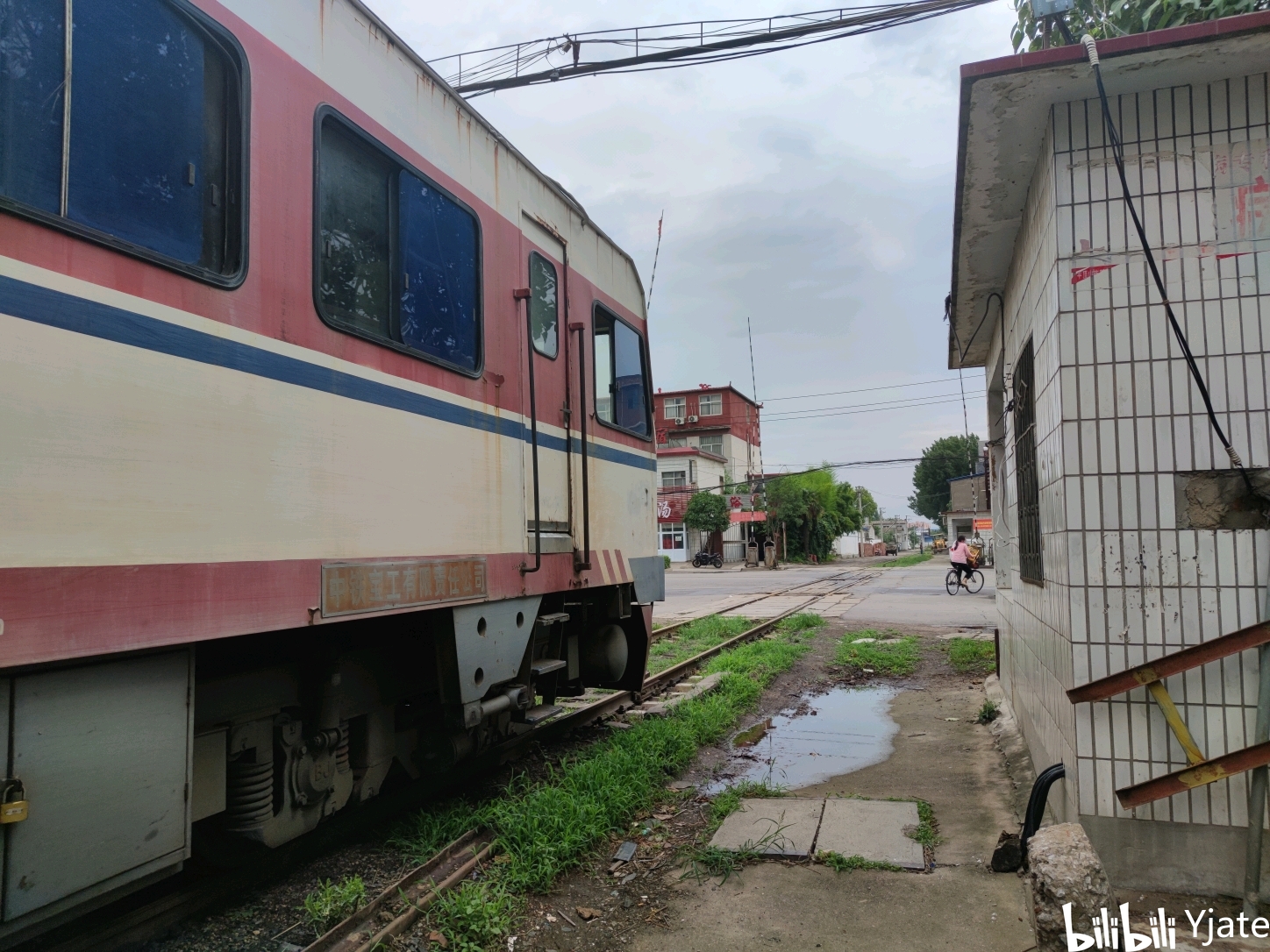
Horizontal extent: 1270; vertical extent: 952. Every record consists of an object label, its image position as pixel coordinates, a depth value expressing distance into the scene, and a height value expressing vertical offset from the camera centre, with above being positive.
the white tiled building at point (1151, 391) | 3.30 +0.50
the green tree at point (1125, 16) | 4.37 +2.86
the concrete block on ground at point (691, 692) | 7.74 -1.57
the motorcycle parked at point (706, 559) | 43.69 -1.69
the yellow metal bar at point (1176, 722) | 3.17 -0.78
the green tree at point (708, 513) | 44.03 +0.70
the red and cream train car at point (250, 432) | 2.23 +0.36
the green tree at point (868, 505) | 92.81 +2.01
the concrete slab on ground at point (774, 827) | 4.27 -1.60
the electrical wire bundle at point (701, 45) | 8.05 +4.82
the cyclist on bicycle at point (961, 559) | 22.05 -1.00
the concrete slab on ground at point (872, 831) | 4.11 -1.59
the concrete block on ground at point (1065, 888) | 2.78 -1.21
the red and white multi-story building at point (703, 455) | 46.66 +4.12
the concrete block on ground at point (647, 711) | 7.13 -1.56
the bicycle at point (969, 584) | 22.77 -1.77
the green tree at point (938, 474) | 70.62 +4.00
